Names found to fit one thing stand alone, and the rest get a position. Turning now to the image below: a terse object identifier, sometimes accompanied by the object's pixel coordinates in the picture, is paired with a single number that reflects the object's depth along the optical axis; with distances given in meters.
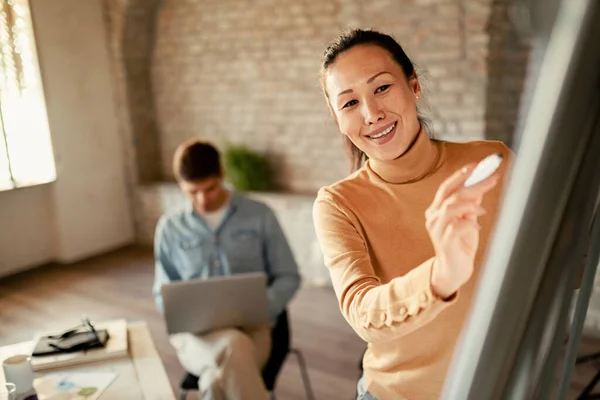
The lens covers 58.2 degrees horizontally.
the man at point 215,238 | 2.12
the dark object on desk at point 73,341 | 1.67
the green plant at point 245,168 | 4.58
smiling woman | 0.81
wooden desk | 1.45
